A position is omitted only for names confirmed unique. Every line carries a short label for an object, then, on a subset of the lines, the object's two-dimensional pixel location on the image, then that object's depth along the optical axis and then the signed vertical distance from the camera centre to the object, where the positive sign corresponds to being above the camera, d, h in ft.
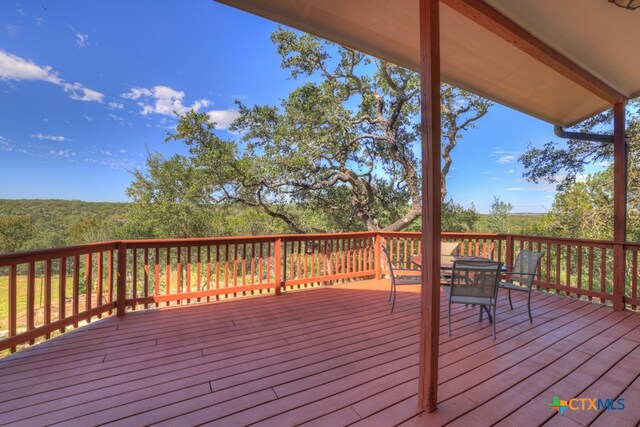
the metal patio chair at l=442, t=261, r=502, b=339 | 8.95 -2.22
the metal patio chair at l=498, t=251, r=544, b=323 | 10.61 -2.06
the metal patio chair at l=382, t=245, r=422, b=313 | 11.63 -2.81
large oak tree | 28.84 +8.45
